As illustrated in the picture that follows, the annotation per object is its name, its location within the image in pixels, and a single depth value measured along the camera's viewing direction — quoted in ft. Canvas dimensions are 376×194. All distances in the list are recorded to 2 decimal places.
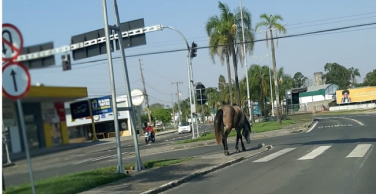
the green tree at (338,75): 472.44
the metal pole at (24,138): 20.90
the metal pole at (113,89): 48.16
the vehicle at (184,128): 196.03
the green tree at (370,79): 414.74
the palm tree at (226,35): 151.74
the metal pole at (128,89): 51.98
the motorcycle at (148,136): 128.67
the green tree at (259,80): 236.63
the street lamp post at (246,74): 156.04
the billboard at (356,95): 310.02
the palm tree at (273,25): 150.30
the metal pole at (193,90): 110.34
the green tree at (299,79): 541.34
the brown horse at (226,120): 62.80
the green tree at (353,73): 471.62
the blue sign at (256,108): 278.46
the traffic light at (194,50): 102.24
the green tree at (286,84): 348.67
